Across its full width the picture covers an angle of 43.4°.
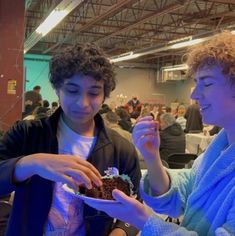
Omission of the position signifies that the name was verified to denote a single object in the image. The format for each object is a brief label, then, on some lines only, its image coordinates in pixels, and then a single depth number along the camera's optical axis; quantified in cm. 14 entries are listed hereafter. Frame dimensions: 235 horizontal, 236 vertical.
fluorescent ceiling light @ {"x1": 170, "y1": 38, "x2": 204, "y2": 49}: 662
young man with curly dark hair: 97
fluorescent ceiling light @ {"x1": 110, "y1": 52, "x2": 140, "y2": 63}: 981
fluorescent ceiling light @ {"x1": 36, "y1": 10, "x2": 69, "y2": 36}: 449
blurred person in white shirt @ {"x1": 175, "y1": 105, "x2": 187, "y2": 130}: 683
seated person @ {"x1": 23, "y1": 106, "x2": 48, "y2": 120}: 398
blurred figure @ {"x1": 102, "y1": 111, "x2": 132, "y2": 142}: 367
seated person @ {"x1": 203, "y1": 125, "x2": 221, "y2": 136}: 500
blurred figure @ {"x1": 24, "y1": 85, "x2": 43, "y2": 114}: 502
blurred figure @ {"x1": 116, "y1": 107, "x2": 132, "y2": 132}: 510
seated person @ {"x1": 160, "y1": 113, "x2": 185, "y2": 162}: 417
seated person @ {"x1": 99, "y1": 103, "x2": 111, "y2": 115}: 445
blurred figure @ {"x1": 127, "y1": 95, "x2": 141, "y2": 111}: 879
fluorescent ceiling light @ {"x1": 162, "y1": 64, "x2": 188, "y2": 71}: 1236
